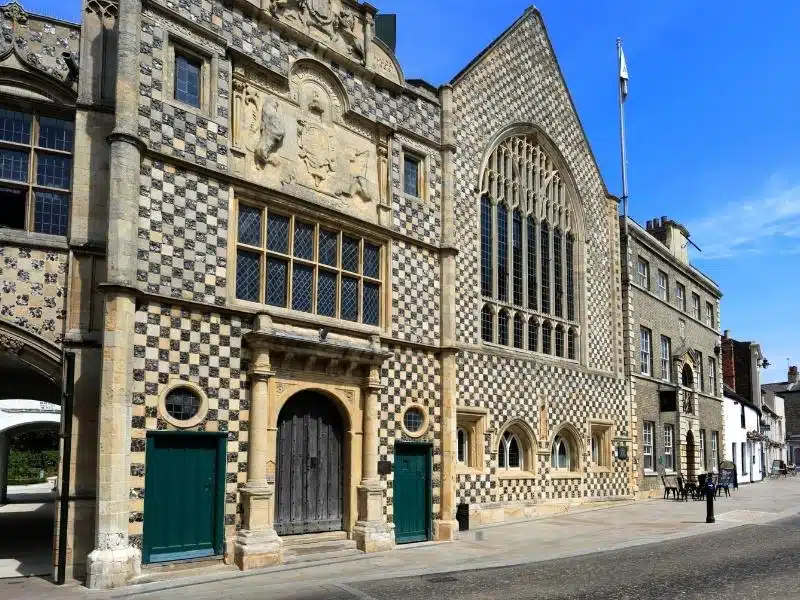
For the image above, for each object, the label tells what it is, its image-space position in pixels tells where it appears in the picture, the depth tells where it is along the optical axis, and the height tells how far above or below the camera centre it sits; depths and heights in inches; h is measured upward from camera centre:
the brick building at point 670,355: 1117.1 +65.6
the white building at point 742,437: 1553.9 -90.9
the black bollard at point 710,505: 824.3 -120.4
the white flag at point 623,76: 1211.9 +507.2
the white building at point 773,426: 2170.3 -97.8
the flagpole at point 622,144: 1125.1 +393.0
